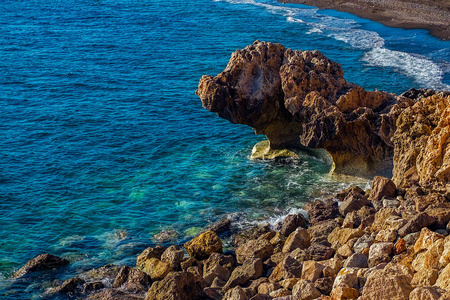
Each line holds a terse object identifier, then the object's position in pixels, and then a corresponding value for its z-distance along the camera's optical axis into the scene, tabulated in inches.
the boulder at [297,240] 1391.5
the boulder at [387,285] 912.5
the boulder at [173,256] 1407.5
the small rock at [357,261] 1122.7
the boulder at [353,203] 1555.1
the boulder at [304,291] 1030.3
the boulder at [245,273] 1266.0
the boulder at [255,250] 1407.5
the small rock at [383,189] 1535.4
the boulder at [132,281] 1354.6
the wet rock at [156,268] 1393.9
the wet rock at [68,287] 1395.2
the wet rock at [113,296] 1286.9
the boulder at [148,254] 1470.2
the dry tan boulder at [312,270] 1123.3
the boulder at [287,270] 1205.8
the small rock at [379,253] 1104.8
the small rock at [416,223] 1188.5
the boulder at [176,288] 1165.1
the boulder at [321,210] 1606.8
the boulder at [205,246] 1488.8
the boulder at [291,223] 1547.7
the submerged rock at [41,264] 1502.2
